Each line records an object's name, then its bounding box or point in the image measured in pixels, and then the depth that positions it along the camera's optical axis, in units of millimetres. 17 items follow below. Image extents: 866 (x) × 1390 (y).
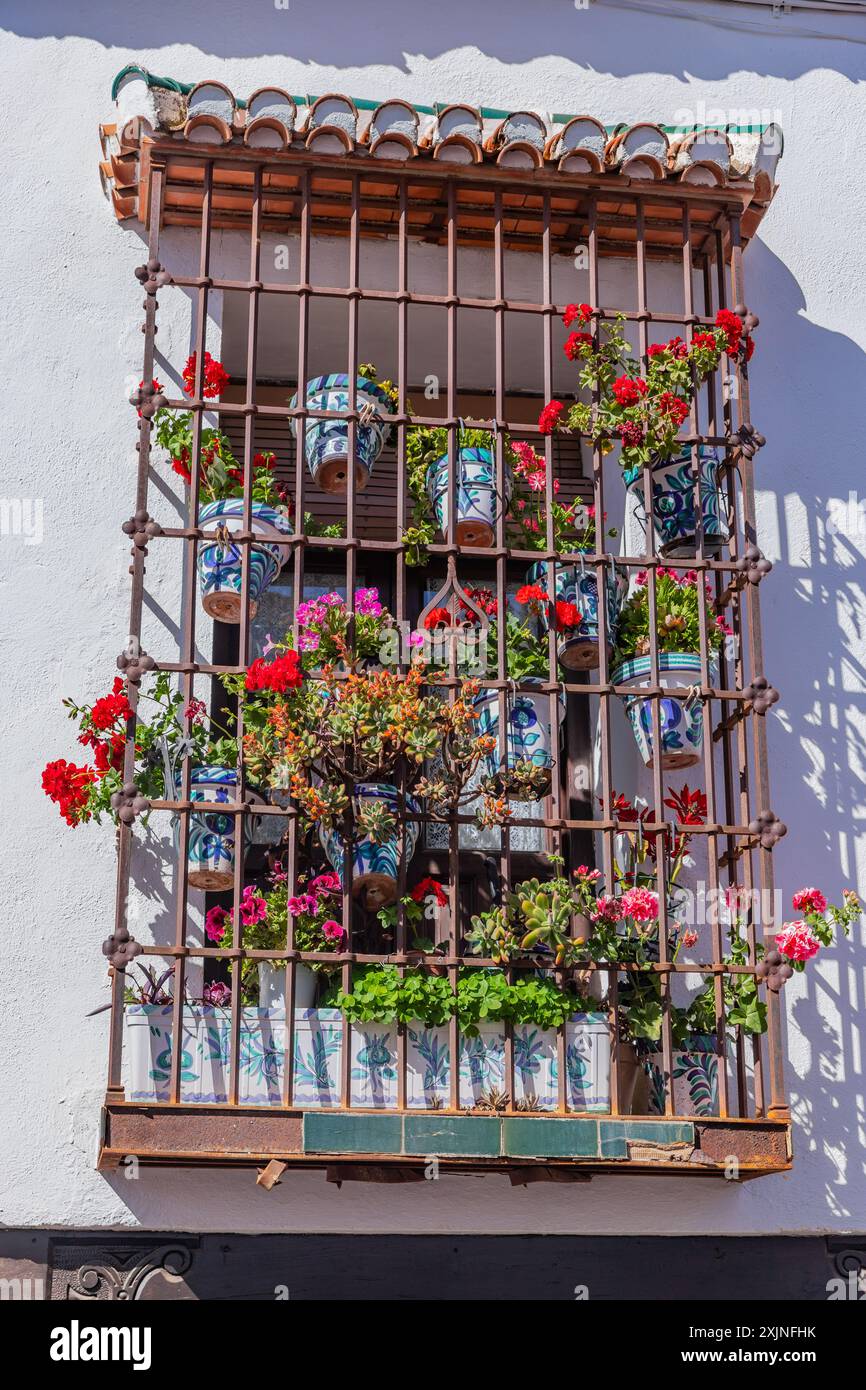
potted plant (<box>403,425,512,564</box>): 6625
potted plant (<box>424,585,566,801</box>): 6227
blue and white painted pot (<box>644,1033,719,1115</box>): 6109
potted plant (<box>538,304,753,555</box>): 6617
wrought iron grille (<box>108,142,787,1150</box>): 6125
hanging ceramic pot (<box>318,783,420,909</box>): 6184
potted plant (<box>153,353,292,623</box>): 6398
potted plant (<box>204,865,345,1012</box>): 6047
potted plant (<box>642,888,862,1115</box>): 6117
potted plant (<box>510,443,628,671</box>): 6520
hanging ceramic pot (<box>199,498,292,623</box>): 6395
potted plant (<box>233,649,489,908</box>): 6039
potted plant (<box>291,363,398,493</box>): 6598
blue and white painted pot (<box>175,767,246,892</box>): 6160
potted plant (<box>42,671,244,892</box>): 6141
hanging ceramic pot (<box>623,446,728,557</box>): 6797
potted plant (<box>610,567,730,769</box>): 6469
